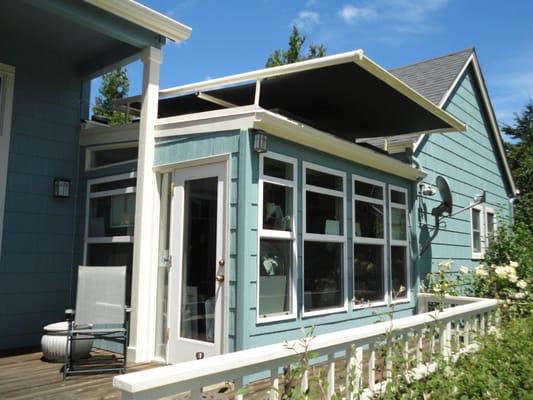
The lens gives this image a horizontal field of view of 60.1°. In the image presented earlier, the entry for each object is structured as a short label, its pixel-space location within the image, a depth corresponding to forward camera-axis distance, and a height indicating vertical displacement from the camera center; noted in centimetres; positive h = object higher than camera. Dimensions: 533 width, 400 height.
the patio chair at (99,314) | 452 -59
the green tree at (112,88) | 1905 +694
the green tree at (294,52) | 1845 +832
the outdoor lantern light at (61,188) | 594 +87
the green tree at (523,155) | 1238 +415
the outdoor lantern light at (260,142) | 433 +108
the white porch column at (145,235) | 483 +23
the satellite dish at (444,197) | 757 +103
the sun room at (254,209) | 432 +52
